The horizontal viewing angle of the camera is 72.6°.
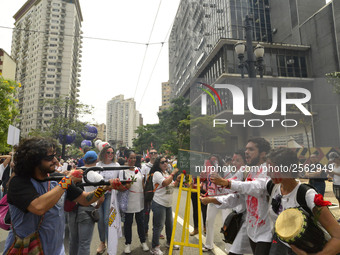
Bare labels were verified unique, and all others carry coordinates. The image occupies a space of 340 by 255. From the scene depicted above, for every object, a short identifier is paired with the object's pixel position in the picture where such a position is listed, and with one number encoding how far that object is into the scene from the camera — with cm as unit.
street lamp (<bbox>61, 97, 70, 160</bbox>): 1826
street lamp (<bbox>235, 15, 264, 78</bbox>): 597
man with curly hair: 178
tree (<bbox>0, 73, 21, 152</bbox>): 1530
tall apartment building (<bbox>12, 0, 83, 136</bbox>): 7438
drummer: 167
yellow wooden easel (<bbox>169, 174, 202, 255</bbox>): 340
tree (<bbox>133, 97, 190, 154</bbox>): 3759
